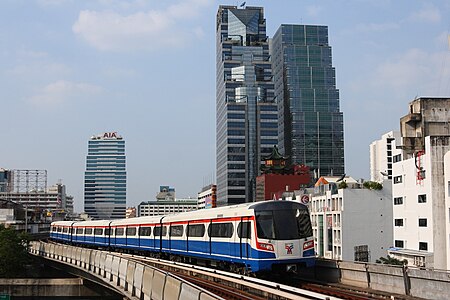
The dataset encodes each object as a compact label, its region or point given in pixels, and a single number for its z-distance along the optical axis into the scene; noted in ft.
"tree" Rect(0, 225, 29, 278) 255.70
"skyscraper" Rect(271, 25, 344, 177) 605.73
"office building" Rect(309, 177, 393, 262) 233.35
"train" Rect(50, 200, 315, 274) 80.74
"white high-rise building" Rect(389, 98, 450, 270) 168.86
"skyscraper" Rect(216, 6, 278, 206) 567.59
